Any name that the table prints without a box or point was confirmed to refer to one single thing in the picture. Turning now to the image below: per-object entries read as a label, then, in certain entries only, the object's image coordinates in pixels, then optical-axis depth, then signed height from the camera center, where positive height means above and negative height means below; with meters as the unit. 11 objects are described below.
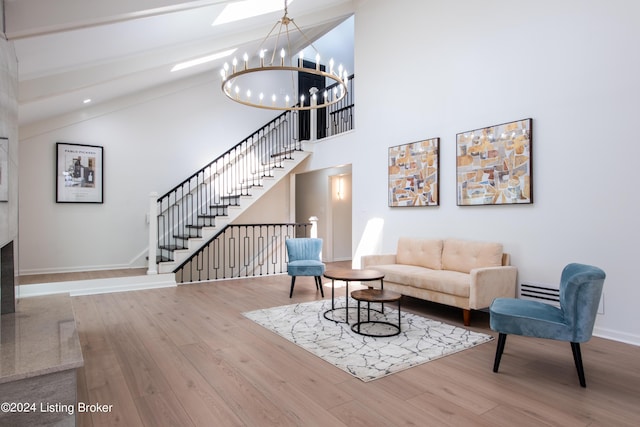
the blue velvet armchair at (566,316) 2.62 -0.81
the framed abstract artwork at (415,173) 5.38 +0.61
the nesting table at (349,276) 4.14 -0.75
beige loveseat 4.01 -0.77
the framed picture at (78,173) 6.54 +0.73
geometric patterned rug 3.02 -1.26
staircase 6.89 +0.49
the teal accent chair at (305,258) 5.48 -0.75
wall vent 4.05 -0.93
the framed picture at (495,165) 4.29 +0.60
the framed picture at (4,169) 2.27 +0.28
